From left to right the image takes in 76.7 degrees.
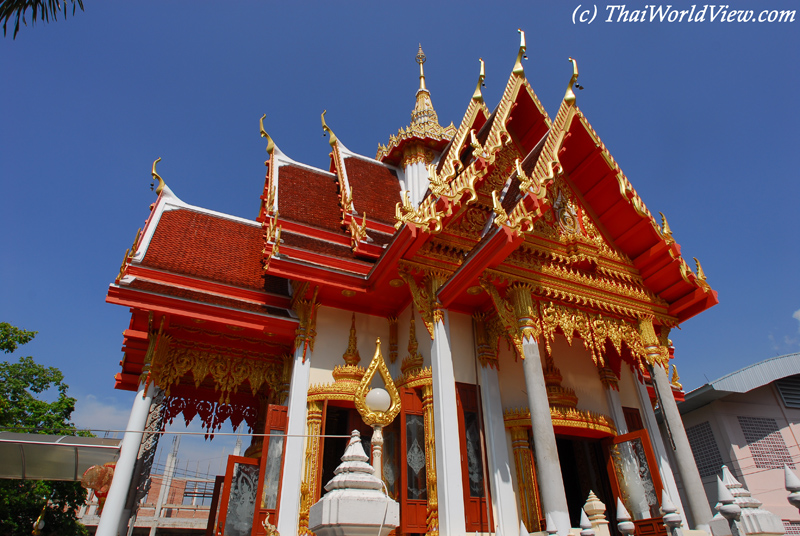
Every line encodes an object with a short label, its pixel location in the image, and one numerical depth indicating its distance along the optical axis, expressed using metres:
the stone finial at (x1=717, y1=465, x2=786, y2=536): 3.27
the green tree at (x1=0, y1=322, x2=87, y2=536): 13.95
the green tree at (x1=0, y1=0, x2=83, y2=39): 3.71
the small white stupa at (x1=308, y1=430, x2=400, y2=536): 3.02
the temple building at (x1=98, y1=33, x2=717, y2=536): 6.02
